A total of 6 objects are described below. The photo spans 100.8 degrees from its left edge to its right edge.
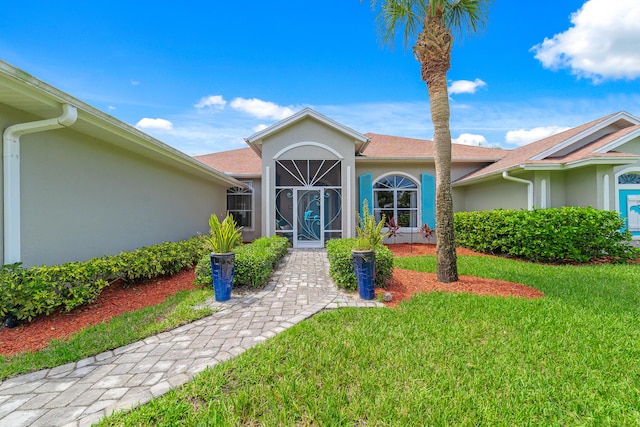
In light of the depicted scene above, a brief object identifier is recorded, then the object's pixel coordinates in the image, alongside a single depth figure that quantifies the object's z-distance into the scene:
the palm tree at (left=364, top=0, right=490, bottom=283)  6.21
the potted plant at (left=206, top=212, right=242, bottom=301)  5.22
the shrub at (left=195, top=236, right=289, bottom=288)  5.92
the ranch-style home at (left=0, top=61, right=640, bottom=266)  4.63
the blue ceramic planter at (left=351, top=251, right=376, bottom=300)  5.21
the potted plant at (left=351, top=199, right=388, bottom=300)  5.22
